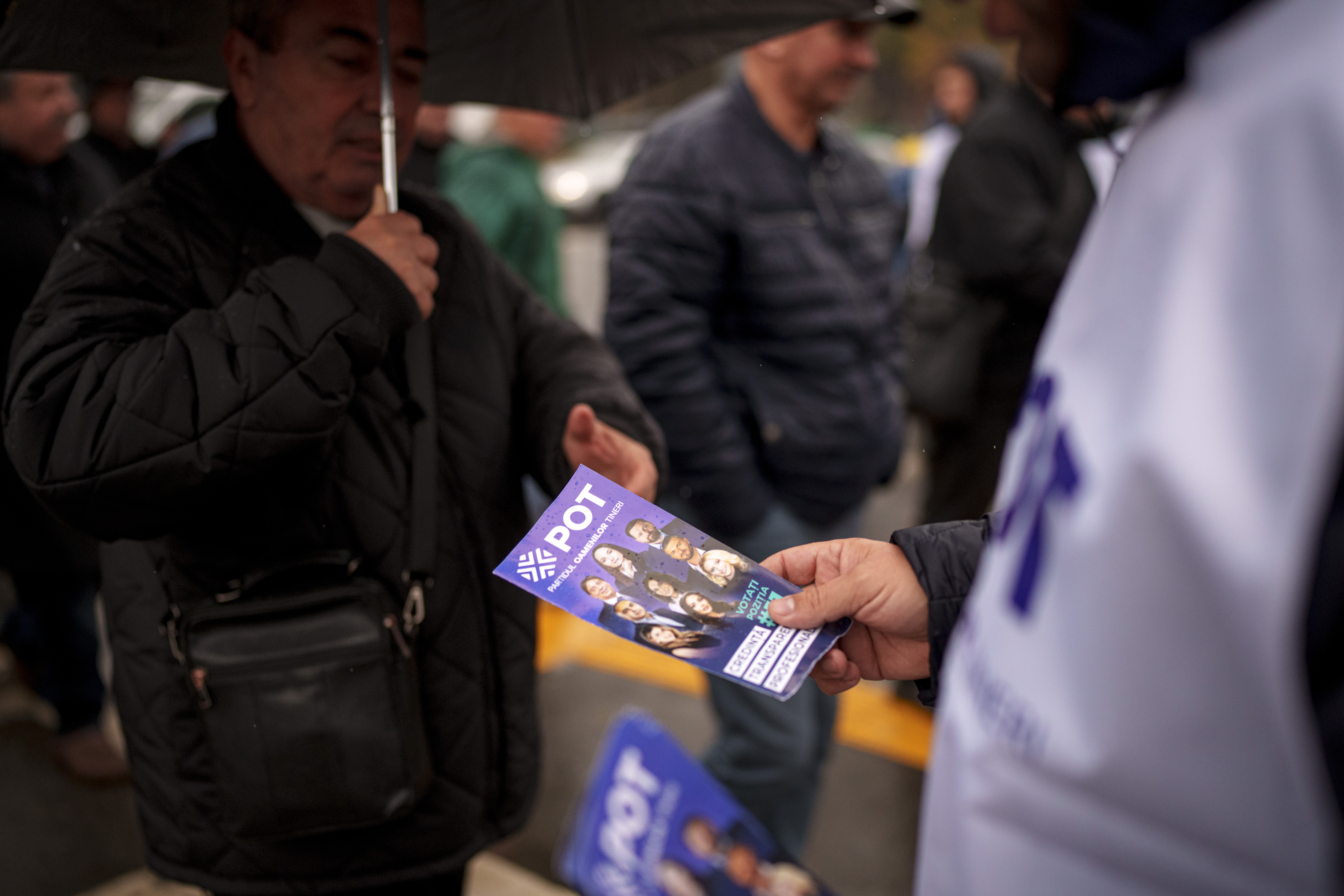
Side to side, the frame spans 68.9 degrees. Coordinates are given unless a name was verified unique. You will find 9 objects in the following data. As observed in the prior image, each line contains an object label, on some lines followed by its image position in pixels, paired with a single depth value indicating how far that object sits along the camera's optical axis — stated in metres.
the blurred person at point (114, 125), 4.14
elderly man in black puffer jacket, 1.20
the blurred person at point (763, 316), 2.25
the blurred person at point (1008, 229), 3.01
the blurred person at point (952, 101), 5.29
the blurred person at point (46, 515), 2.59
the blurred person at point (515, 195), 4.00
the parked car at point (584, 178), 12.29
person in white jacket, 0.53
